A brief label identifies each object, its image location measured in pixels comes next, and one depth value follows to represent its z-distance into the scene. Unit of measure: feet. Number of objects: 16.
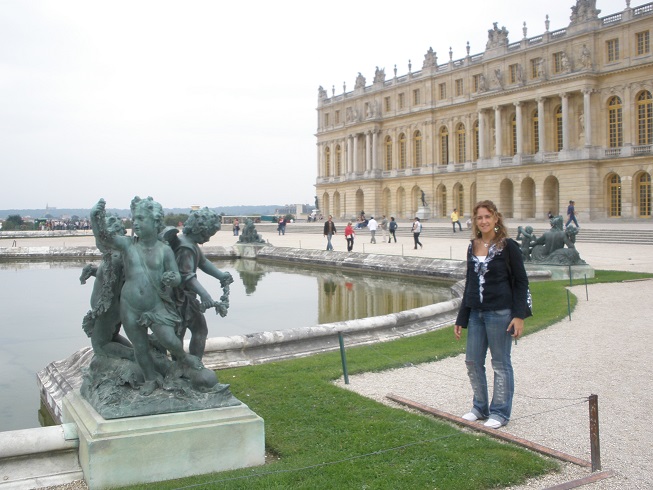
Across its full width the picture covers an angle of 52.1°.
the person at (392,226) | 112.37
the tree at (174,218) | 149.14
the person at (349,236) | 93.03
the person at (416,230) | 95.18
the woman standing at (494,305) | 18.97
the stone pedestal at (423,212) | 186.17
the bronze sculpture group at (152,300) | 15.89
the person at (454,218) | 131.75
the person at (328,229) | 96.58
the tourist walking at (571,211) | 104.37
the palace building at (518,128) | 142.72
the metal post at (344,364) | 23.63
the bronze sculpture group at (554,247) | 56.18
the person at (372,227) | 112.57
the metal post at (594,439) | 15.46
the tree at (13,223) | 193.32
